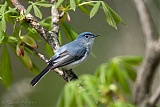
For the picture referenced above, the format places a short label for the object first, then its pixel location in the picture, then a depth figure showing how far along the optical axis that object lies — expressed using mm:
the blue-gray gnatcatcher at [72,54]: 6961
